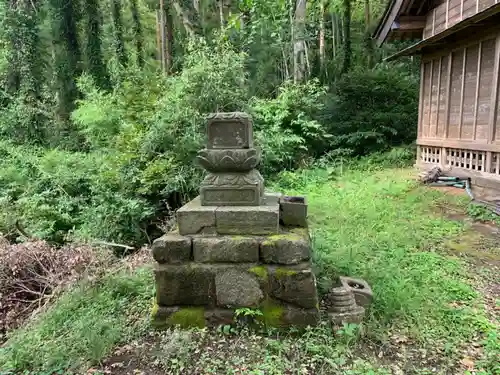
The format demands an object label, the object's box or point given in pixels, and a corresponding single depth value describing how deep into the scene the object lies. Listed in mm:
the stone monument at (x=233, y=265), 2865
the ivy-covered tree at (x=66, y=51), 15203
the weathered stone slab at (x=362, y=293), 2959
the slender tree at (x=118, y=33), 16547
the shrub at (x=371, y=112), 11422
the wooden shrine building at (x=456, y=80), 6595
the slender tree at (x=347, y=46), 16531
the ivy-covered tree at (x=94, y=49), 15453
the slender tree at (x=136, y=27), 18938
